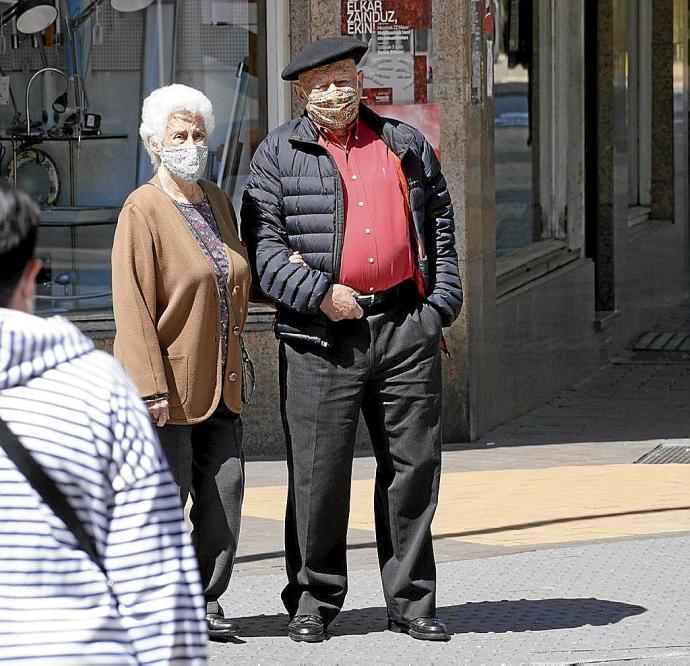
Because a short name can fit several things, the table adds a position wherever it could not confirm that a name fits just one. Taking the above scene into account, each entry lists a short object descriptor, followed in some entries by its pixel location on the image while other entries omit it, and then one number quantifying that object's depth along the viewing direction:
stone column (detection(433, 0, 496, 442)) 17.51
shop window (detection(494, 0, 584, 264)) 20.75
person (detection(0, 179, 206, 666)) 4.56
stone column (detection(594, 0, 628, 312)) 25.41
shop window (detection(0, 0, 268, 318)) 17.43
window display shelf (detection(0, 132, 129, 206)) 17.48
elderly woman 9.45
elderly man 9.91
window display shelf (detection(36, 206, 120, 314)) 17.42
